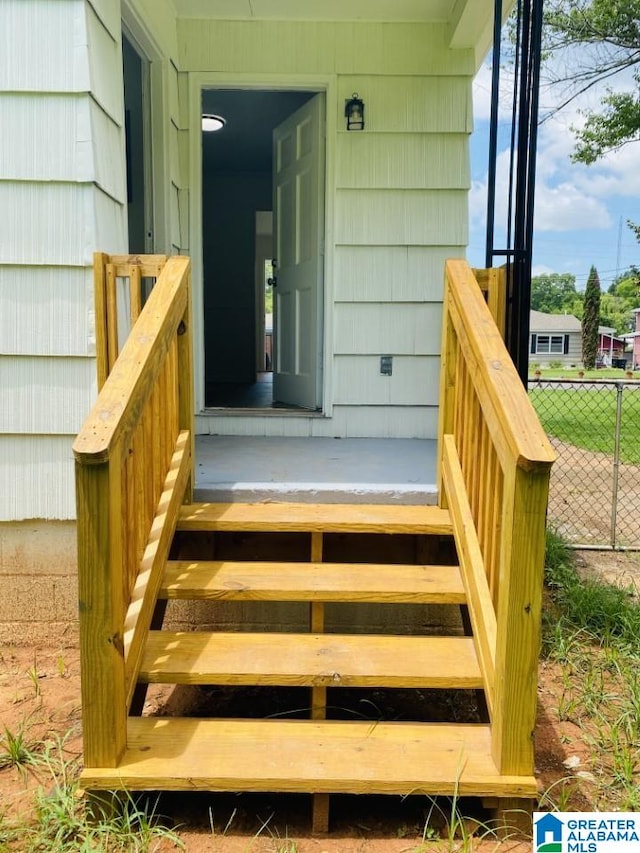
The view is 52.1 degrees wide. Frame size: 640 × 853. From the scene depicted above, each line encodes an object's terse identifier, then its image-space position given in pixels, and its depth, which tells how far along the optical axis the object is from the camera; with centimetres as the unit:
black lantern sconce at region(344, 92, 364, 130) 366
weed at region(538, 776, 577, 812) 167
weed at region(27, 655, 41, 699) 227
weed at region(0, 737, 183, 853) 154
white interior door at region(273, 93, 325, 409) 395
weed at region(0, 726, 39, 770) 187
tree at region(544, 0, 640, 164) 941
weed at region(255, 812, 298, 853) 154
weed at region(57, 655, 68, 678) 241
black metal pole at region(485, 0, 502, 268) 248
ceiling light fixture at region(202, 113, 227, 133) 505
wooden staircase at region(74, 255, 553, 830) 154
